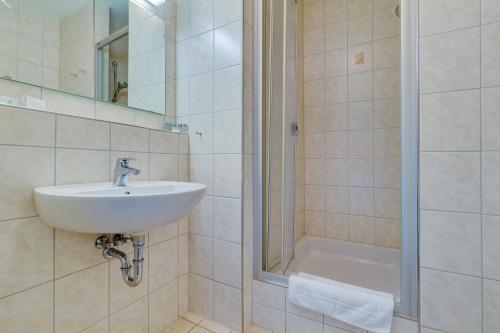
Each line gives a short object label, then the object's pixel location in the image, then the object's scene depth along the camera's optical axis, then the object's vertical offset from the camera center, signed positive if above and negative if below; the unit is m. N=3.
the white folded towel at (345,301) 0.90 -0.57
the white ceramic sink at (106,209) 0.62 -0.12
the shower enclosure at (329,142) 1.26 +0.18
